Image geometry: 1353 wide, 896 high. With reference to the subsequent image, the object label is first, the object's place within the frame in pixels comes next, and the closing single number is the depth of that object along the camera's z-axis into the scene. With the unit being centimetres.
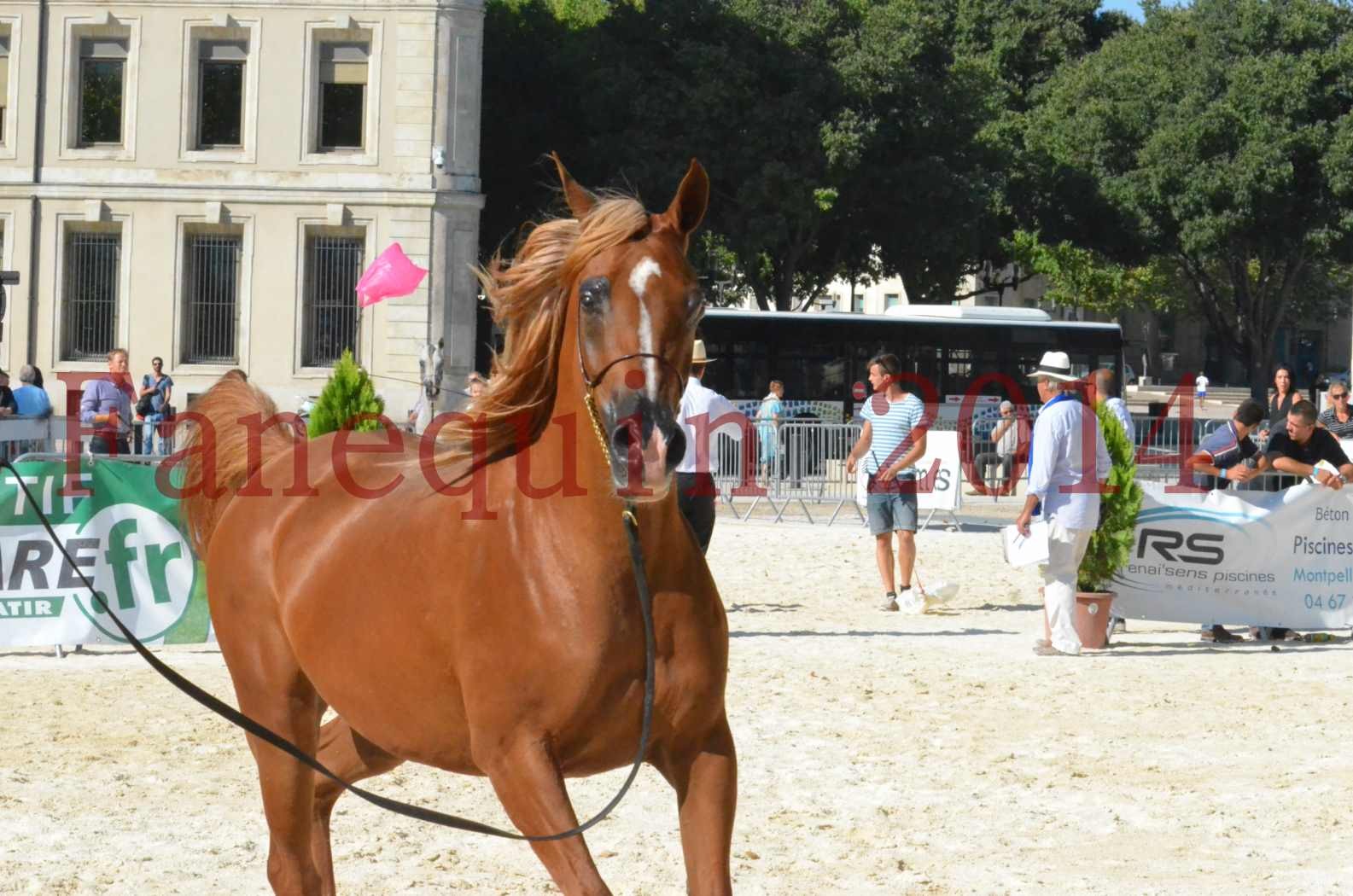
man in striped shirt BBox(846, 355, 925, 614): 1388
